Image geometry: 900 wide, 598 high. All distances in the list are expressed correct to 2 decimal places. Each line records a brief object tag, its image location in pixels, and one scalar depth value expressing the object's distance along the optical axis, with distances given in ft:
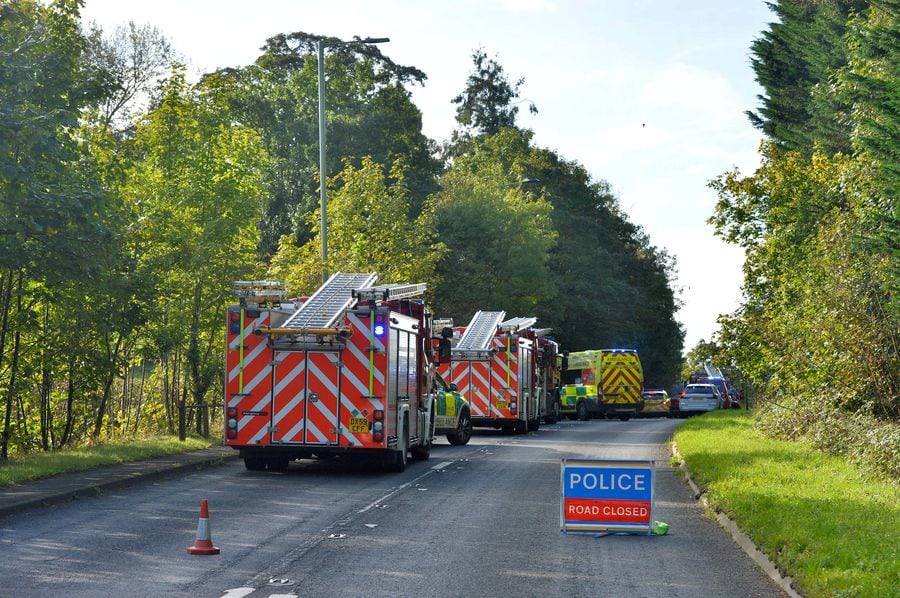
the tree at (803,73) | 123.95
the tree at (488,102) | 264.31
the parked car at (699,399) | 179.52
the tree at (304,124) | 197.77
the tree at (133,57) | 156.66
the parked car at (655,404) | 191.62
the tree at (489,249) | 172.76
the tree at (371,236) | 116.88
